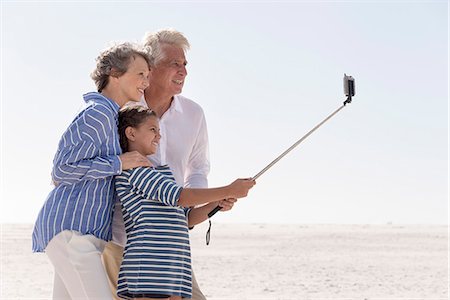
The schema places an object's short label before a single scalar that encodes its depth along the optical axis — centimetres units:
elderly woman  336
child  340
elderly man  420
